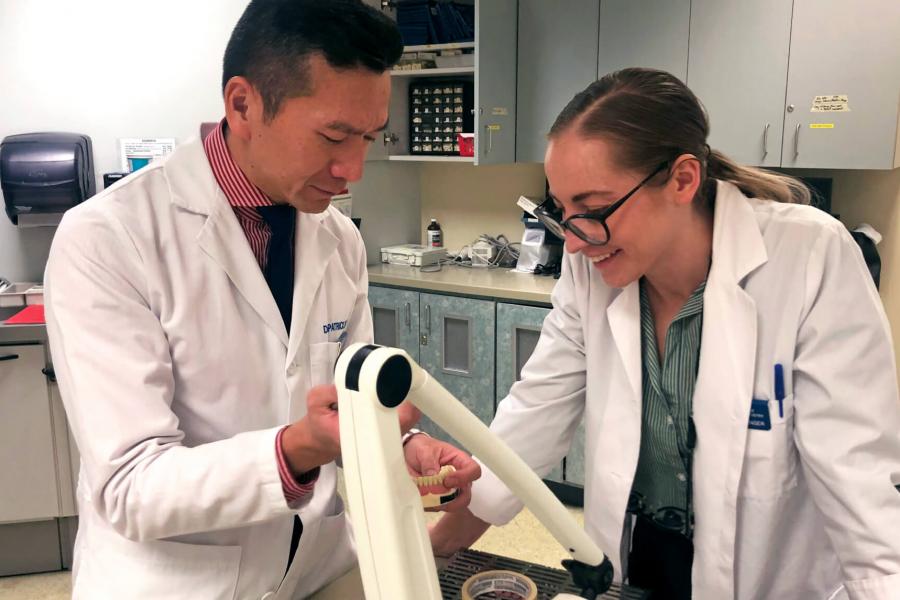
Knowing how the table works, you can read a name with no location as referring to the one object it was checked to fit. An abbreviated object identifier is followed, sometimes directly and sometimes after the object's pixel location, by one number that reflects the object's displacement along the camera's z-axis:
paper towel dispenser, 2.92
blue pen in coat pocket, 1.24
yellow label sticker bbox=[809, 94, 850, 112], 2.81
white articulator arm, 0.64
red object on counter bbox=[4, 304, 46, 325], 2.70
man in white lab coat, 1.00
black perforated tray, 1.02
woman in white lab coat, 1.18
